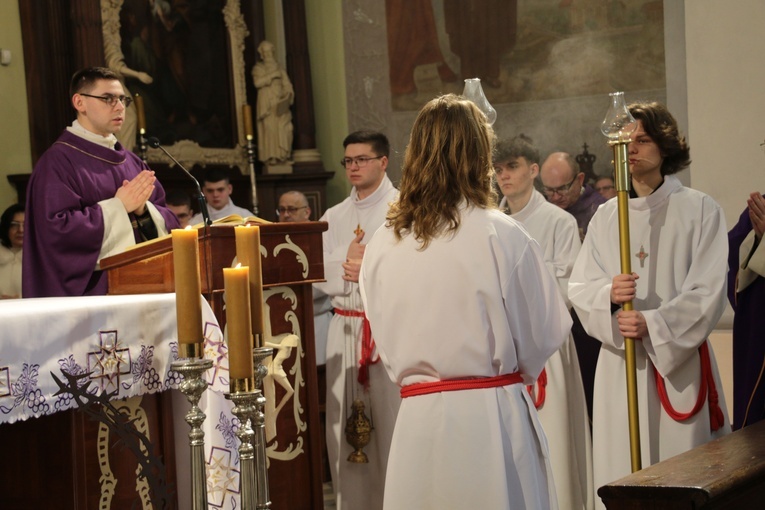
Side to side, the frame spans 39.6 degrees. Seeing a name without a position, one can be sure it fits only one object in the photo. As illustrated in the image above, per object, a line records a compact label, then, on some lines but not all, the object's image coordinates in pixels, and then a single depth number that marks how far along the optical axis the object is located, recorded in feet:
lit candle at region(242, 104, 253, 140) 29.53
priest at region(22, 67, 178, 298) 14.10
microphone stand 11.12
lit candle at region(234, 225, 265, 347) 6.88
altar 9.30
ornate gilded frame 32.50
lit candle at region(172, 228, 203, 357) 6.68
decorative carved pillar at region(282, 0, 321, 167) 34.19
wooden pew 7.41
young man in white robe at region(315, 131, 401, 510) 16.79
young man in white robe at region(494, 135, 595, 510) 16.30
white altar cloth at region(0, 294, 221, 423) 9.18
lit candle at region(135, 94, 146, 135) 22.72
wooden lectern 12.00
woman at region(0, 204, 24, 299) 22.45
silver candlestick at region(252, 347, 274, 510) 6.94
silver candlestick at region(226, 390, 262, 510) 6.56
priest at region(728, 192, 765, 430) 15.62
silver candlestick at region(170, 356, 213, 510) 6.77
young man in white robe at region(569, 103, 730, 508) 13.61
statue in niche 33.27
